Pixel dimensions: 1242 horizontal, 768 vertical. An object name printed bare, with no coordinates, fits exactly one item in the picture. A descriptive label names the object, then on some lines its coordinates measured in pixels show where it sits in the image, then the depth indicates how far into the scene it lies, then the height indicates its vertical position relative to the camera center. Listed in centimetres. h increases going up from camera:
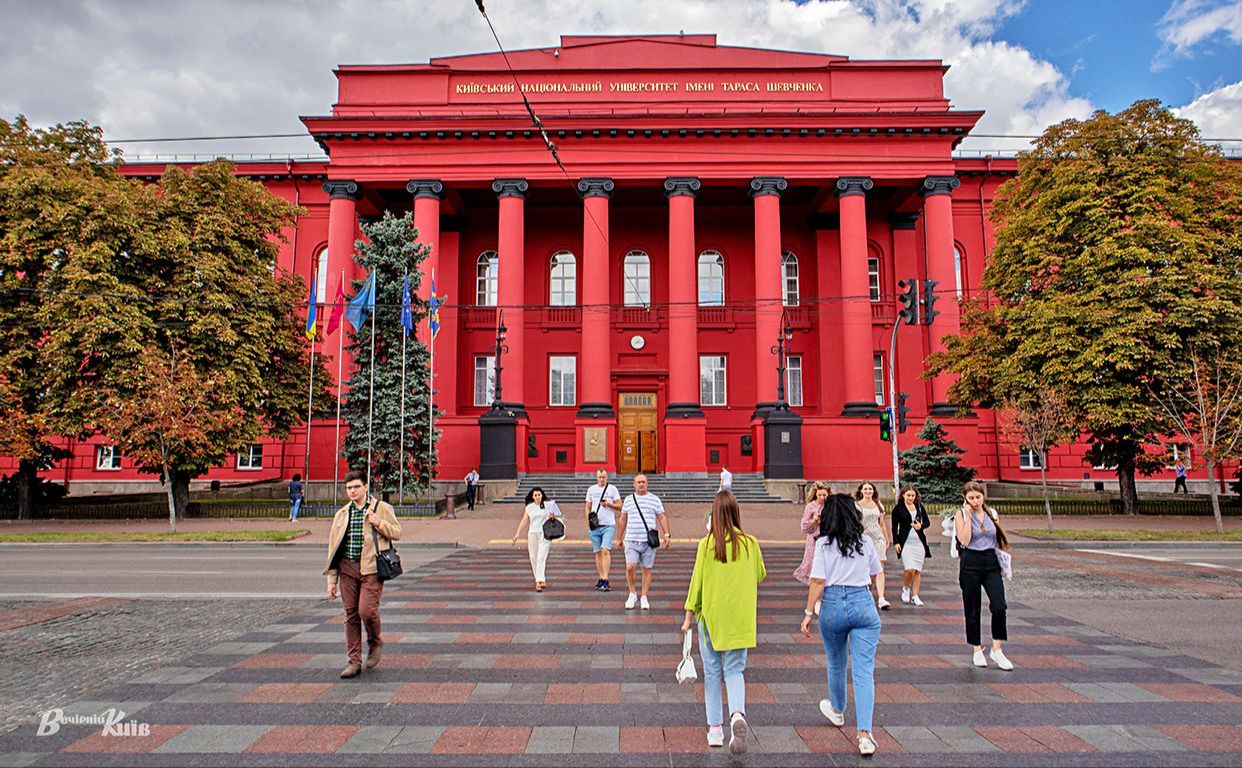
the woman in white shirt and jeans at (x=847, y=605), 475 -107
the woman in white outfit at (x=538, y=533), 1107 -127
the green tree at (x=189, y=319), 2233 +450
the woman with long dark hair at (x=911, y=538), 1006 -128
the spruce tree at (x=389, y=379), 2525 +266
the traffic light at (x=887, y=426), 1939 +56
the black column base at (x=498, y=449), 2922 +10
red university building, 3080 +1000
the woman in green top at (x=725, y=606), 469 -103
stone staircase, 2783 -150
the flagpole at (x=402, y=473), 2438 -68
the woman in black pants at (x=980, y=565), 681 -113
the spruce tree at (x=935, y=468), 2547 -78
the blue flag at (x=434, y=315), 2645 +506
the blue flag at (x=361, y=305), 2445 +501
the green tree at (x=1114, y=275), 2200 +548
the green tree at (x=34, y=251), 2270 +664
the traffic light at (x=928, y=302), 1745 +355
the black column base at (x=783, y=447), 2900 +4
